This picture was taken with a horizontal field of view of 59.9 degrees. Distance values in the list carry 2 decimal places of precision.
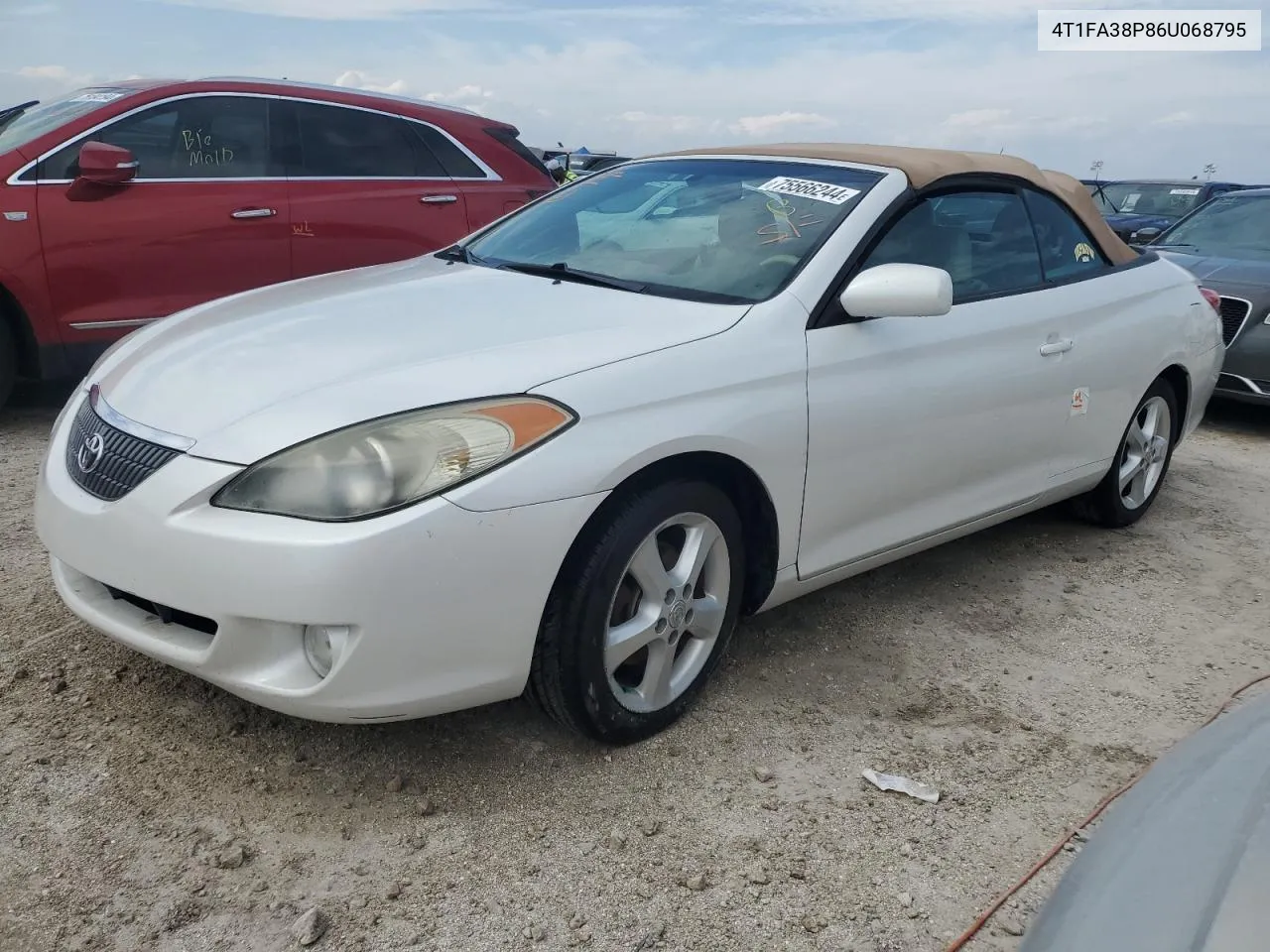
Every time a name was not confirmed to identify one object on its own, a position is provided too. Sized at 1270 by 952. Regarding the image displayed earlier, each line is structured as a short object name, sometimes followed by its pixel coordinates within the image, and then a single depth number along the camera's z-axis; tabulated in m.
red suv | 4.96
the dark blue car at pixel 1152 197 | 13.13
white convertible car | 2.19
